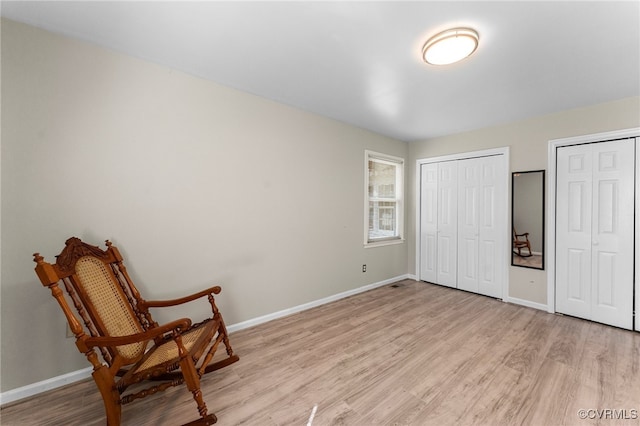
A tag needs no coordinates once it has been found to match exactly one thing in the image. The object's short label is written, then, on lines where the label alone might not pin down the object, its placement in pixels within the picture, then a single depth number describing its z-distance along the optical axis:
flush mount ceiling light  1.75
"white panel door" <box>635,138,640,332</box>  2.74
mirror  3.39
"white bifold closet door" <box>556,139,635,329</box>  2.82
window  4.24
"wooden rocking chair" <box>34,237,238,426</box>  1.48
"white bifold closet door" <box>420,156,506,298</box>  3.75
